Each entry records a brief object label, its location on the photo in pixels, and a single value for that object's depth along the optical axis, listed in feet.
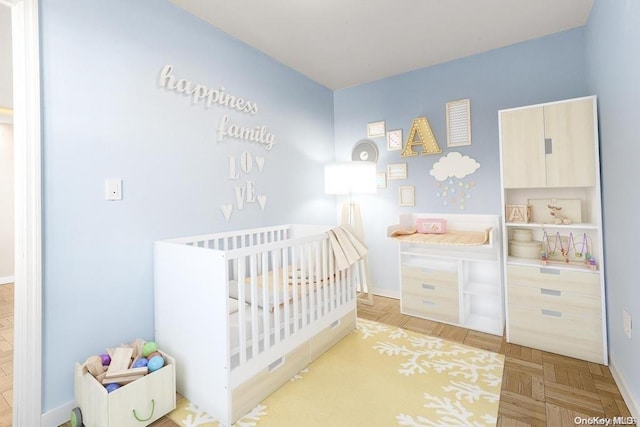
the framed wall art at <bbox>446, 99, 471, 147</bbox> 9.52
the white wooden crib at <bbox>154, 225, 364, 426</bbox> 5.06
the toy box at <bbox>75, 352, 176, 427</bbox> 4.60
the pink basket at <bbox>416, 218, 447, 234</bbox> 9.77
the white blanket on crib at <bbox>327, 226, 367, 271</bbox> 7.68
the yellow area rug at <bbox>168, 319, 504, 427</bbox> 5.15
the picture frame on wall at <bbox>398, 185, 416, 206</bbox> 10.61
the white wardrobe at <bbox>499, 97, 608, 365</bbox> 6.74
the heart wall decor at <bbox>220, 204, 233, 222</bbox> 7.88
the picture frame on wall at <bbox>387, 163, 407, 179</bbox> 10.76
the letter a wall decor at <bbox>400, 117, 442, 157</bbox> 10.07
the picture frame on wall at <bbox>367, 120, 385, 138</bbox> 11.21
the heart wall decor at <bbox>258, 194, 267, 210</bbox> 8.96
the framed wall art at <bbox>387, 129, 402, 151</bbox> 10.83
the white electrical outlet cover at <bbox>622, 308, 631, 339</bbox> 5.31
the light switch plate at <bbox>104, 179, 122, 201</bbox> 5.74
